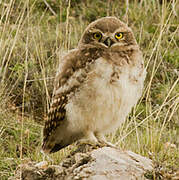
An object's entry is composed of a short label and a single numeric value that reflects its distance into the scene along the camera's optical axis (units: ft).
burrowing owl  19.58
